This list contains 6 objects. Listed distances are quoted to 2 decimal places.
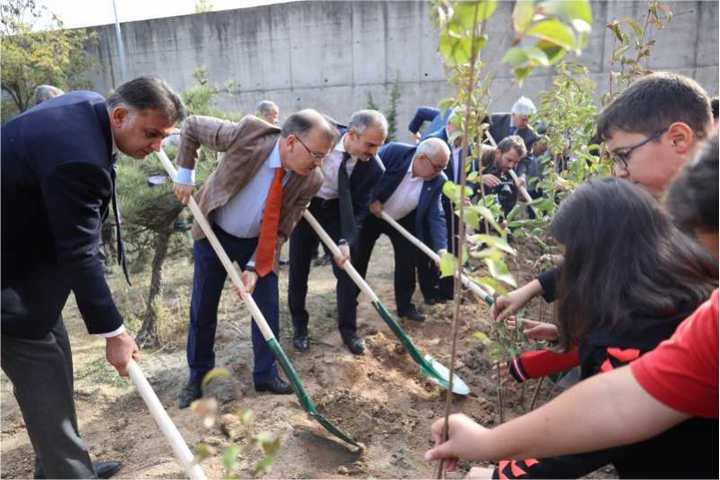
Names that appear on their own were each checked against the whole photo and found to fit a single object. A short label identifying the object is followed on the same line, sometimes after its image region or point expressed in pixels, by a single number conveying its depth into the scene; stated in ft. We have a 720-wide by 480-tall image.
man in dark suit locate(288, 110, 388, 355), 12.14
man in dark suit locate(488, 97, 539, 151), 19.51
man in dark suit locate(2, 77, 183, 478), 6.07
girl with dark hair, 4.19
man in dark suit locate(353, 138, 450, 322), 14.19
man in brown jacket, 9.63
